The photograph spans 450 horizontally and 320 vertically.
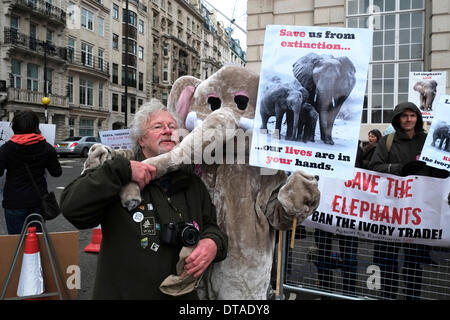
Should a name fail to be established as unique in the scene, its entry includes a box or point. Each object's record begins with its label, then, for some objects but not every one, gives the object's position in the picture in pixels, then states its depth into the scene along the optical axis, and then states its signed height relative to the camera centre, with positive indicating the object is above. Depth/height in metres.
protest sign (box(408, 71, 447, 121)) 5.66 +1.00
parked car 20.95 -0.05
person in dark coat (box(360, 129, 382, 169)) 4.64 +0.02
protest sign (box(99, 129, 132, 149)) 5.66 +0.13
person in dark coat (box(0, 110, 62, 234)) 3.63 -0.23
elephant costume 1.78 -0.25
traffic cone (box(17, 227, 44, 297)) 2.82 -1.00
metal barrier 2.75 -0.96
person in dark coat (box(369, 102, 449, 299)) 2.78 -0.15
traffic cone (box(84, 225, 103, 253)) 4.73 -1.29
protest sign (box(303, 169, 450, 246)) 2.64 -0.45
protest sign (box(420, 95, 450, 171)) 2.53 +0.07
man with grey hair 1.54 -0.38
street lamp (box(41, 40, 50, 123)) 25.20 +4.40
